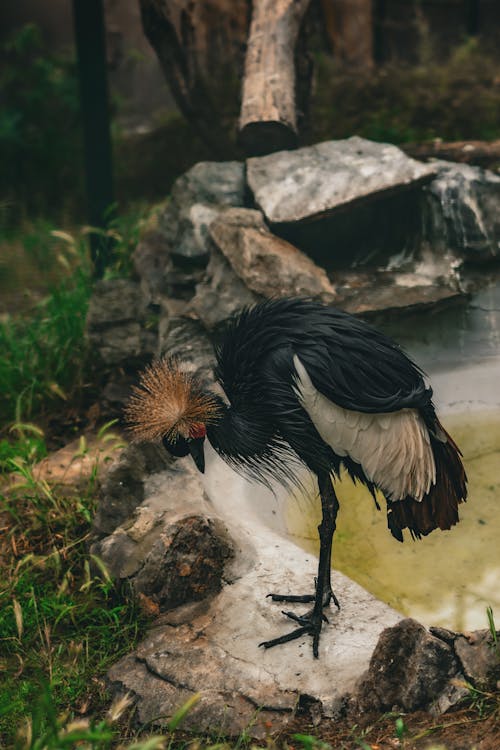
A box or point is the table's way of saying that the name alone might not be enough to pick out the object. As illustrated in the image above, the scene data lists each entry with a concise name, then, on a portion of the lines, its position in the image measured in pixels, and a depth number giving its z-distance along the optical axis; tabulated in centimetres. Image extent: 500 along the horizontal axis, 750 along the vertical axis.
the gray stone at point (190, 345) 409
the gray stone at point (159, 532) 324
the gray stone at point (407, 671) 258
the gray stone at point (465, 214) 469
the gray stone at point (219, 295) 430
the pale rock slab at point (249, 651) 268
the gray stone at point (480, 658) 256
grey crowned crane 286
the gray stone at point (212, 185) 511
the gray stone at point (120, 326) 473
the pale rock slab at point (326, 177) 460
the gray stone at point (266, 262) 430
